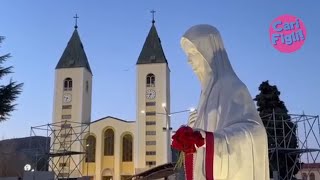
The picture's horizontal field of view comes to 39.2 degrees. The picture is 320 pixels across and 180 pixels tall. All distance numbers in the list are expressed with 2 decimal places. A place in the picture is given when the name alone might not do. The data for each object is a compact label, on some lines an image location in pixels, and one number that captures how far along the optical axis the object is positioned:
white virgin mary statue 2.68
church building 52.38
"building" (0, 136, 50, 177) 47.93
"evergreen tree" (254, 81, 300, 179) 23.72
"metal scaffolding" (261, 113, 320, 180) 22.49
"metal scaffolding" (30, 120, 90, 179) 47.28
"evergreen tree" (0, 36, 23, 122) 17.03
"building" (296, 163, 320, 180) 54.23
